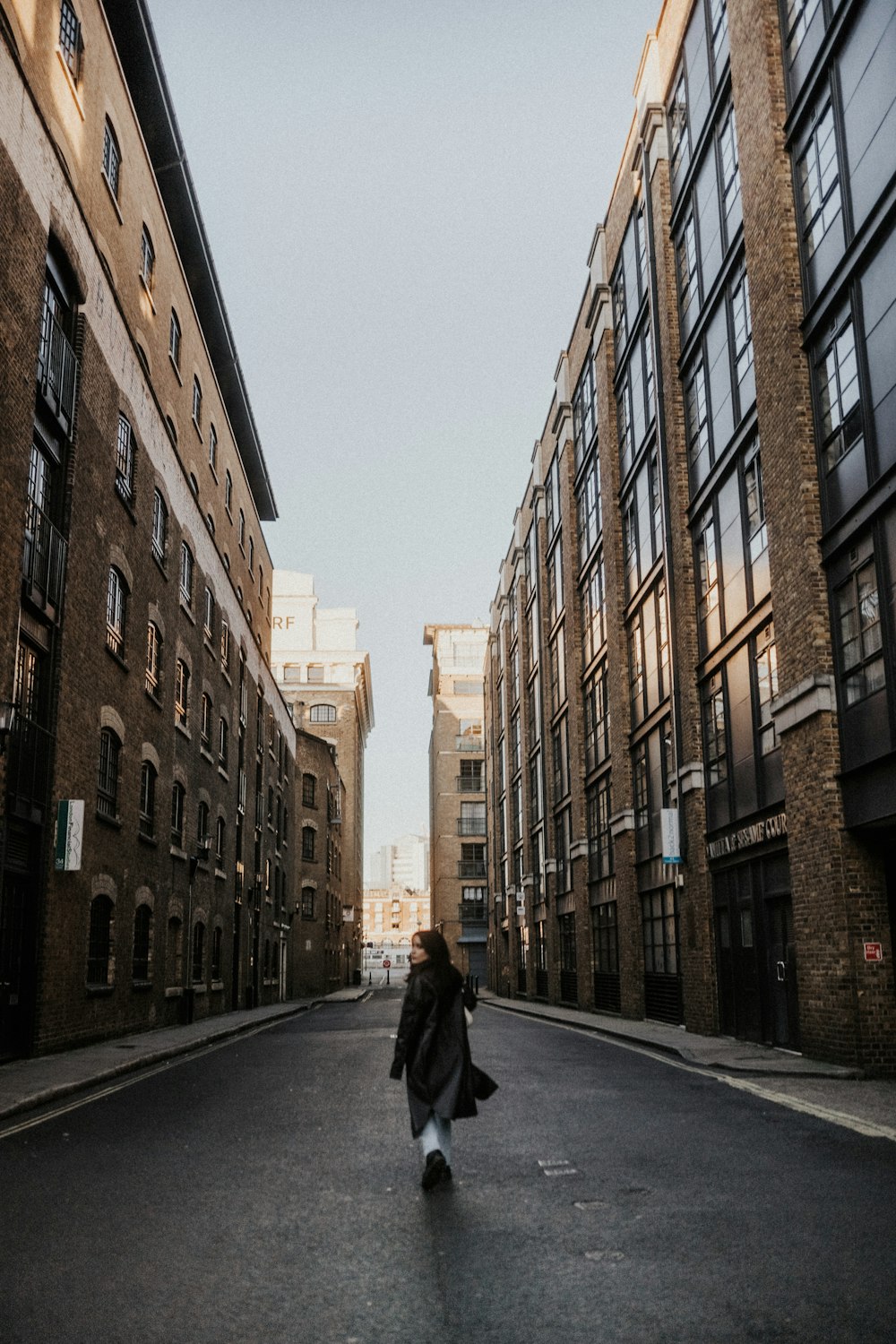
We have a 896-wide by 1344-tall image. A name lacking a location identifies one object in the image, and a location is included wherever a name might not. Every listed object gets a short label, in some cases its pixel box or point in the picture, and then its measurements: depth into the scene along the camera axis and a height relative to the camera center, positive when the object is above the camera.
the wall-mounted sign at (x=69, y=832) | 16.02 +1.32
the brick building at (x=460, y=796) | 74.81 +8.69
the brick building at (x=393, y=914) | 177.12 +1.97
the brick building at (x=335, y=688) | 75.38 +16.12
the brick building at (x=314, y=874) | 53.81 +2.56
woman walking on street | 6.98 -0.77
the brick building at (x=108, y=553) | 15.09 +6.32
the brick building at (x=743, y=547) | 13.62 +5.93
